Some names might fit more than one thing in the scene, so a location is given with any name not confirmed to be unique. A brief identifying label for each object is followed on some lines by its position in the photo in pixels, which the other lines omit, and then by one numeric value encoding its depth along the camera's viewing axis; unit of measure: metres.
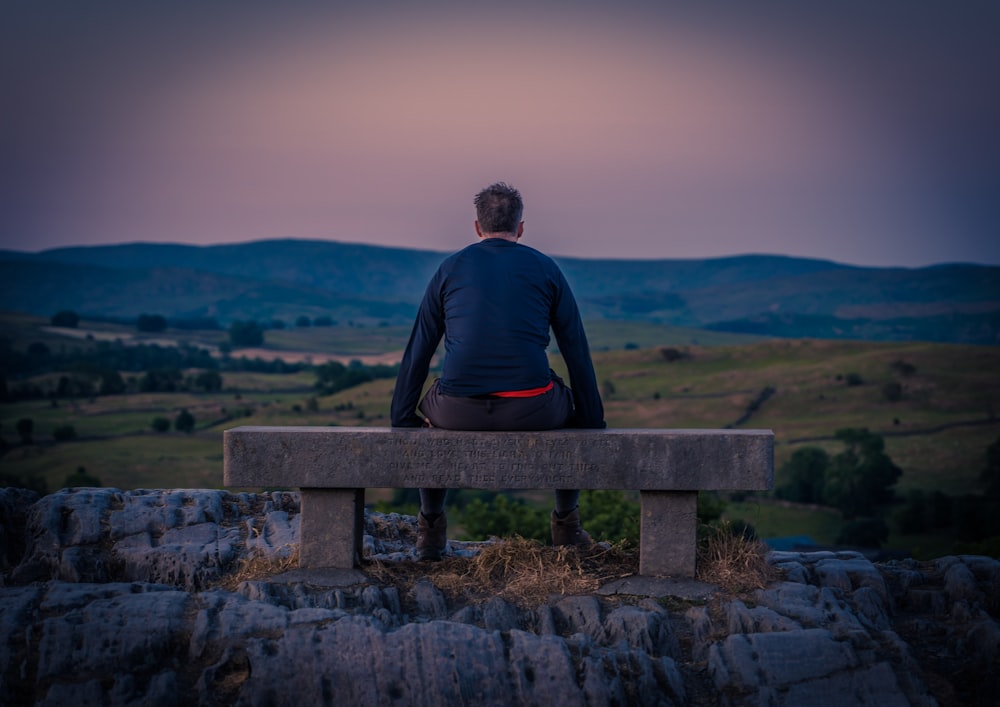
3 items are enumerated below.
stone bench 7.27
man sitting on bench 7.24
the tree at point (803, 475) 61.41
